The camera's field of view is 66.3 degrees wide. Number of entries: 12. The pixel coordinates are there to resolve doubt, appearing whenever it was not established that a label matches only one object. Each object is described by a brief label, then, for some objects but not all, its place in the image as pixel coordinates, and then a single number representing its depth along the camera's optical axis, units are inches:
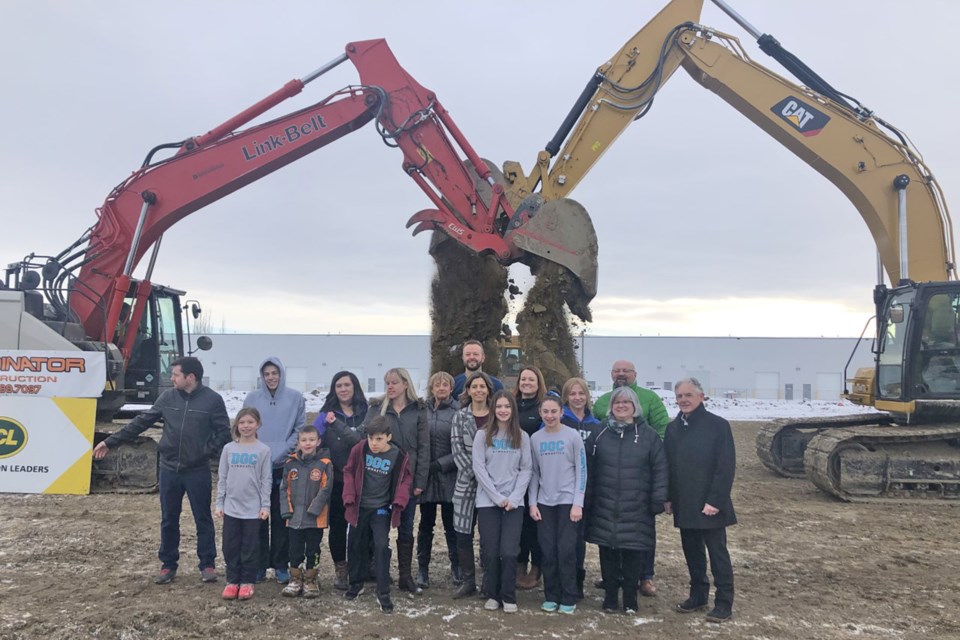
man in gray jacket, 213.6
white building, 1616.6
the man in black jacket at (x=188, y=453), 211.6
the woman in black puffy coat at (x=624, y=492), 188.5
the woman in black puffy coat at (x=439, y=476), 206.1
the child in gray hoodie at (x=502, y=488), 191.6
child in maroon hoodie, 196.4
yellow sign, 332.5
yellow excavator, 362.9
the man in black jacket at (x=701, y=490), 188.2
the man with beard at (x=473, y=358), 219.8
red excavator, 377.1
